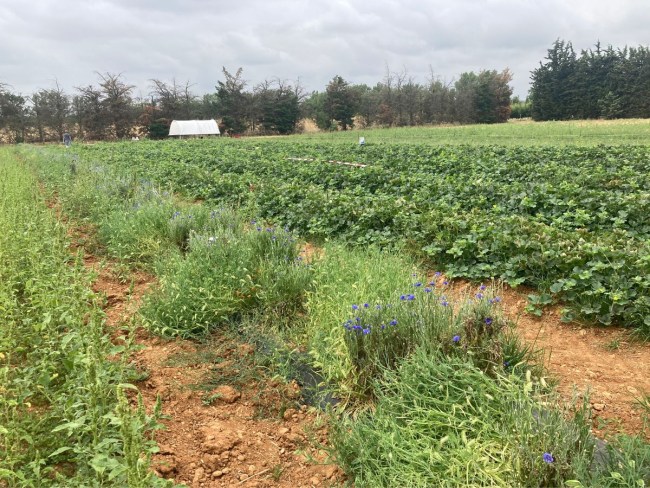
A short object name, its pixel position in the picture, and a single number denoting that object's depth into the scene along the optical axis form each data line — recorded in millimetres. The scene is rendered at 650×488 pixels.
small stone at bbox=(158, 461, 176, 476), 2406
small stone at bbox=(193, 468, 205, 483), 2426
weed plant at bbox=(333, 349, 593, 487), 1938
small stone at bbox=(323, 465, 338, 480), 2444
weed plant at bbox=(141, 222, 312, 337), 4102
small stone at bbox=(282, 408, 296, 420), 2994
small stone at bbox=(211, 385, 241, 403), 3158
